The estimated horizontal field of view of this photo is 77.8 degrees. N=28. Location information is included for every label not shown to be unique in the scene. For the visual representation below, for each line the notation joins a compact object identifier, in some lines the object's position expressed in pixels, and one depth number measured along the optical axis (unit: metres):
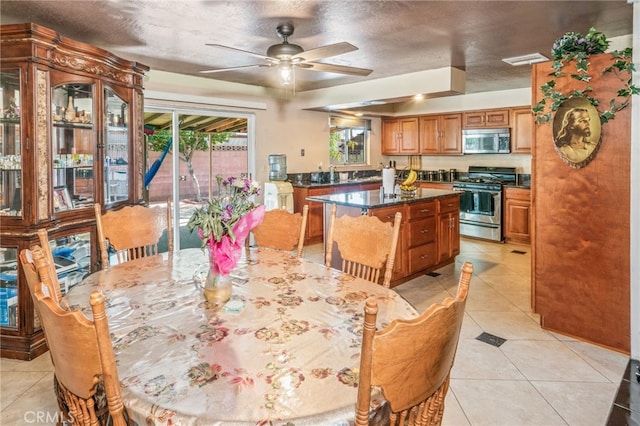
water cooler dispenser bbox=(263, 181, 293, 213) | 5.74
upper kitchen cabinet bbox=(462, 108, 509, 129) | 6.24
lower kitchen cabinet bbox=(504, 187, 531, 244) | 5.91
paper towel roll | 4.41
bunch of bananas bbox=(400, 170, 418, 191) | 4.55
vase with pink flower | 1.51
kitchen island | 3.92
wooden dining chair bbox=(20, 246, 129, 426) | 0.88
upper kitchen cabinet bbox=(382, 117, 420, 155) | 7.45
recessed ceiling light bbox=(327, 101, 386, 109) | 5.46
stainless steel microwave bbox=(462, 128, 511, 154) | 6.23
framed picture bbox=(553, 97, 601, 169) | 2.69
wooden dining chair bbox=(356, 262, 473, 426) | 0.82
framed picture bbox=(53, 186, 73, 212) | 2.92
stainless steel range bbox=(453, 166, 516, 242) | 6.12
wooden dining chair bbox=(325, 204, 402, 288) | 2.02
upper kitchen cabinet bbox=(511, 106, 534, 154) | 6.02
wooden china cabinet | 2.65
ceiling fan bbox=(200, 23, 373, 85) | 2.72
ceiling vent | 4.03
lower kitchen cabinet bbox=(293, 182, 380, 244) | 6.06
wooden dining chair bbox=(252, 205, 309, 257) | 2.49
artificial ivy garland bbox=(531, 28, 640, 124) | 2.54
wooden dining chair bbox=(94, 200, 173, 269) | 2.41
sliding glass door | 5.08
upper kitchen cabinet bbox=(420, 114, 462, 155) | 6.85
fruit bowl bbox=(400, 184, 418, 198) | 4.49
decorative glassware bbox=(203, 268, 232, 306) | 1.57
